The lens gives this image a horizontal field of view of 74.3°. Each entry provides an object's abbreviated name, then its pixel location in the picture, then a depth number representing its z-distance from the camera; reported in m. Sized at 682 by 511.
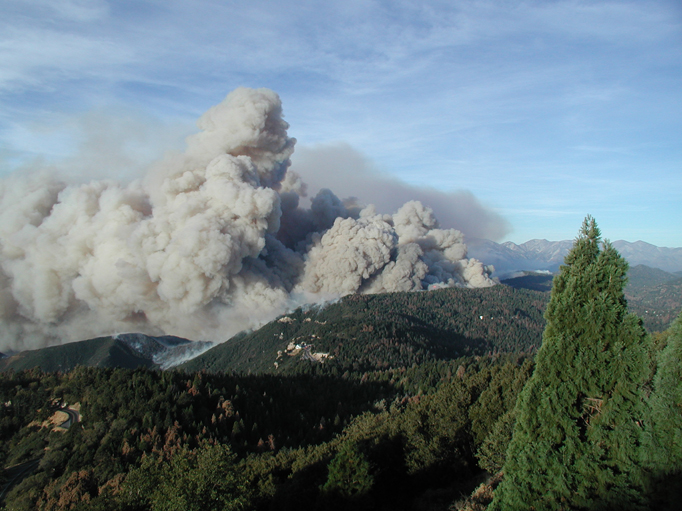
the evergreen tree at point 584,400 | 13.74
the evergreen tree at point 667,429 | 12.46
